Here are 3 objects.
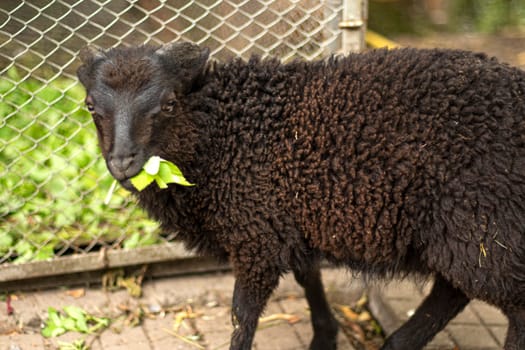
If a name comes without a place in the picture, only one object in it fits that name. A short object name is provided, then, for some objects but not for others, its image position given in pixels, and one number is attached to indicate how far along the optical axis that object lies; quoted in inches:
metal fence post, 189.6
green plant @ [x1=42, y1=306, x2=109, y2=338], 187.0
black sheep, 142.5
